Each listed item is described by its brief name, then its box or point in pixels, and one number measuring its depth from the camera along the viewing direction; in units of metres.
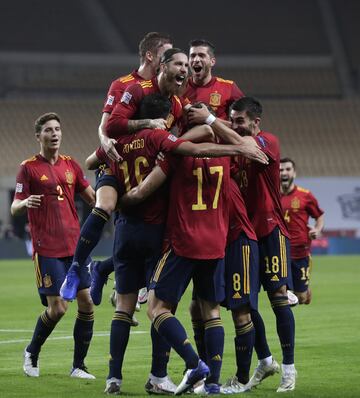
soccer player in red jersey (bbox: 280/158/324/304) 30.36
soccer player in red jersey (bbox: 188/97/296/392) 16.84
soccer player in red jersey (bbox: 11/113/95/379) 18.91
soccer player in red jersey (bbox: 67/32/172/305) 18.92
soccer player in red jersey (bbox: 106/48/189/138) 16.08
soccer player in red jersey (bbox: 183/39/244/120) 18.53
